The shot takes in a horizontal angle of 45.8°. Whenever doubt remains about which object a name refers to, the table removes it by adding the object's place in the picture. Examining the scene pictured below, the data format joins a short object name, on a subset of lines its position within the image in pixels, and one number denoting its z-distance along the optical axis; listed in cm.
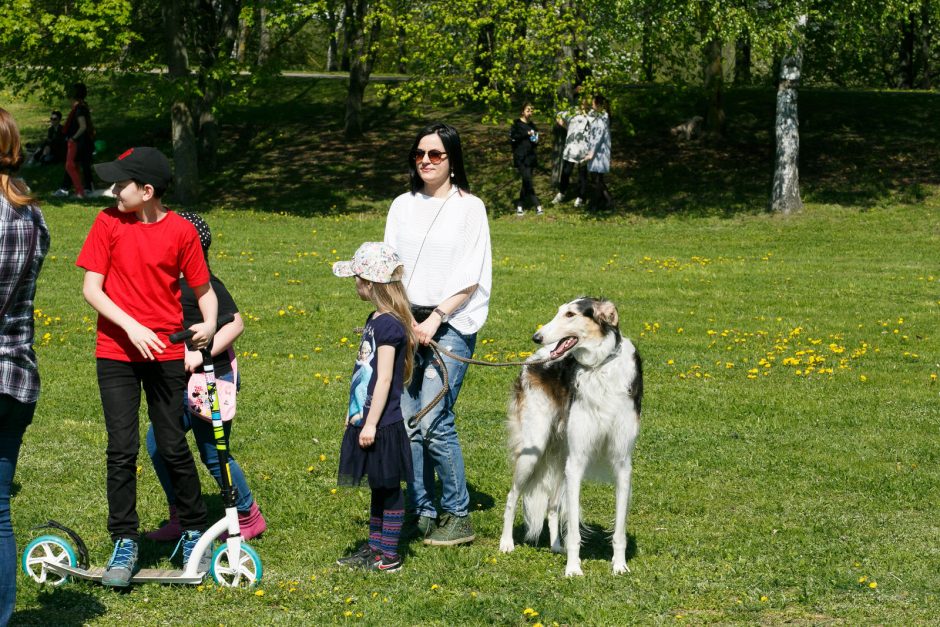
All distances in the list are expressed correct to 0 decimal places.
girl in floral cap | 580
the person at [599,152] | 2277
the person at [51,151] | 2867
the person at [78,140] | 2442
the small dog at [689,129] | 2852
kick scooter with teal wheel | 564
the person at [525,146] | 2316
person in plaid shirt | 454
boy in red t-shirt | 538
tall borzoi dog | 602
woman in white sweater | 629
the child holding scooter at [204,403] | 607
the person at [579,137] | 2312
